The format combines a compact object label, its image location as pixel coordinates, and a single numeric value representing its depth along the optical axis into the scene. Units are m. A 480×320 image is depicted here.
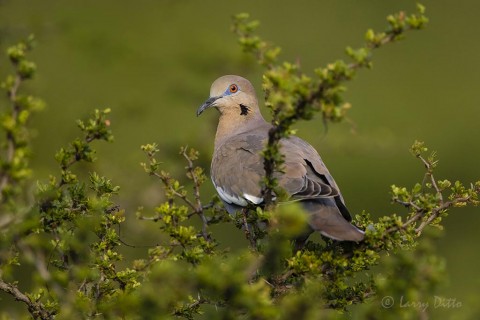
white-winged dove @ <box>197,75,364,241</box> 9.42
